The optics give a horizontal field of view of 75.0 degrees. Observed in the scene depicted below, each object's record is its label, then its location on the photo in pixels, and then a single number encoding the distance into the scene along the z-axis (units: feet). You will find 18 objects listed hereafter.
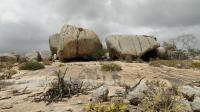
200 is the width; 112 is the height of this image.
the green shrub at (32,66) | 37.25
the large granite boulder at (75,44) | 46.42
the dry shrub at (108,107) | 14.97
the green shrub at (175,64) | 40.73
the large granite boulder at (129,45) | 48.04
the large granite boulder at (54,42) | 55.18
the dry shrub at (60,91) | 18.52
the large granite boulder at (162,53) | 51.73
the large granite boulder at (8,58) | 62.03
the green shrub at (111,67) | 34.46
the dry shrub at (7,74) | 32.06
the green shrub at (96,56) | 47.16
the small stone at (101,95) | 17.10
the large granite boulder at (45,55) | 59.91
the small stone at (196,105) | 16.02
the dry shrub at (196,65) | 41.73
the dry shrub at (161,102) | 15.06
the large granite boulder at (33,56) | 61.61
